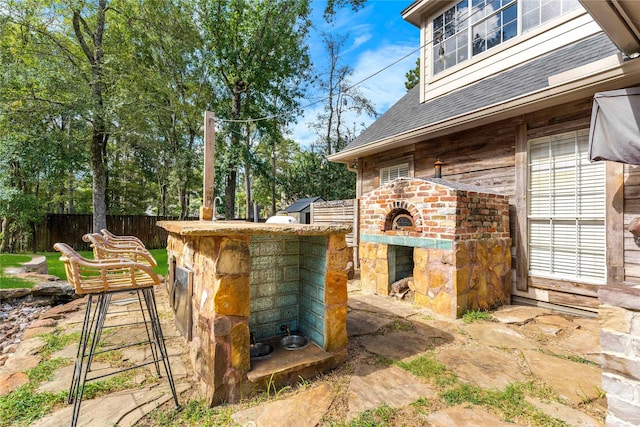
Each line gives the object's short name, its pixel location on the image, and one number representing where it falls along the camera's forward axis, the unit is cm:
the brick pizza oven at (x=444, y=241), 382
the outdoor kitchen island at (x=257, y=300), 208
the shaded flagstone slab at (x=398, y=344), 286
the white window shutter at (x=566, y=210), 385
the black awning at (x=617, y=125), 283
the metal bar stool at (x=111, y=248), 255
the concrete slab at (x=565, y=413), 189
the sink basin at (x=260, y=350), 254
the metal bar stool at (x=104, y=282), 188
